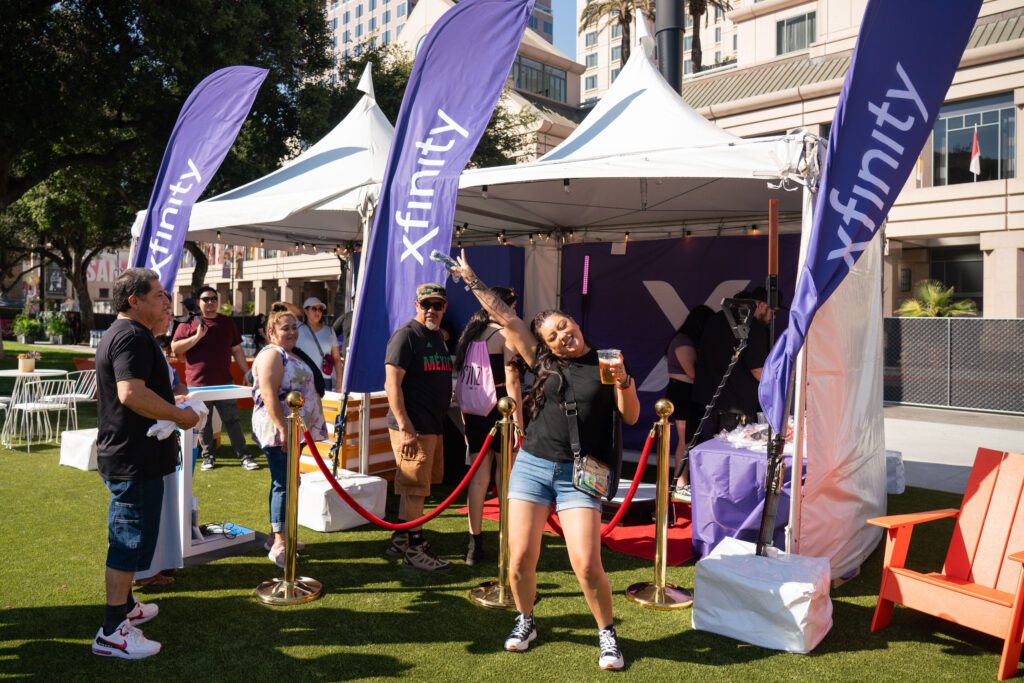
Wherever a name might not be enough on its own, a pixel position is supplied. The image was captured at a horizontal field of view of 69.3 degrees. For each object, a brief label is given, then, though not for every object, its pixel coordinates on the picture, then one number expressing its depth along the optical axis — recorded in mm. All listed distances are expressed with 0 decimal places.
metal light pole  9062
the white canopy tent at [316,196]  6723
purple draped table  4674
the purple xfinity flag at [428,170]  5090
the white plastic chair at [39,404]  8656
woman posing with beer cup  3281
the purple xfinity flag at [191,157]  6547
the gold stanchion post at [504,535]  4125
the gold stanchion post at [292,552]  4113
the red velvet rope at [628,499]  4066
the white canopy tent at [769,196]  4461
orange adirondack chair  3586
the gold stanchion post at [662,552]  4191
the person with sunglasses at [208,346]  7129
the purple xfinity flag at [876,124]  3820
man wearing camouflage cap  4492
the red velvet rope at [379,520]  4250
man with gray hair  3355
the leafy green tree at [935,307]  17734
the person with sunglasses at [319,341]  7483
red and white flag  20375
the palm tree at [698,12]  29594
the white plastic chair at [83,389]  9188
